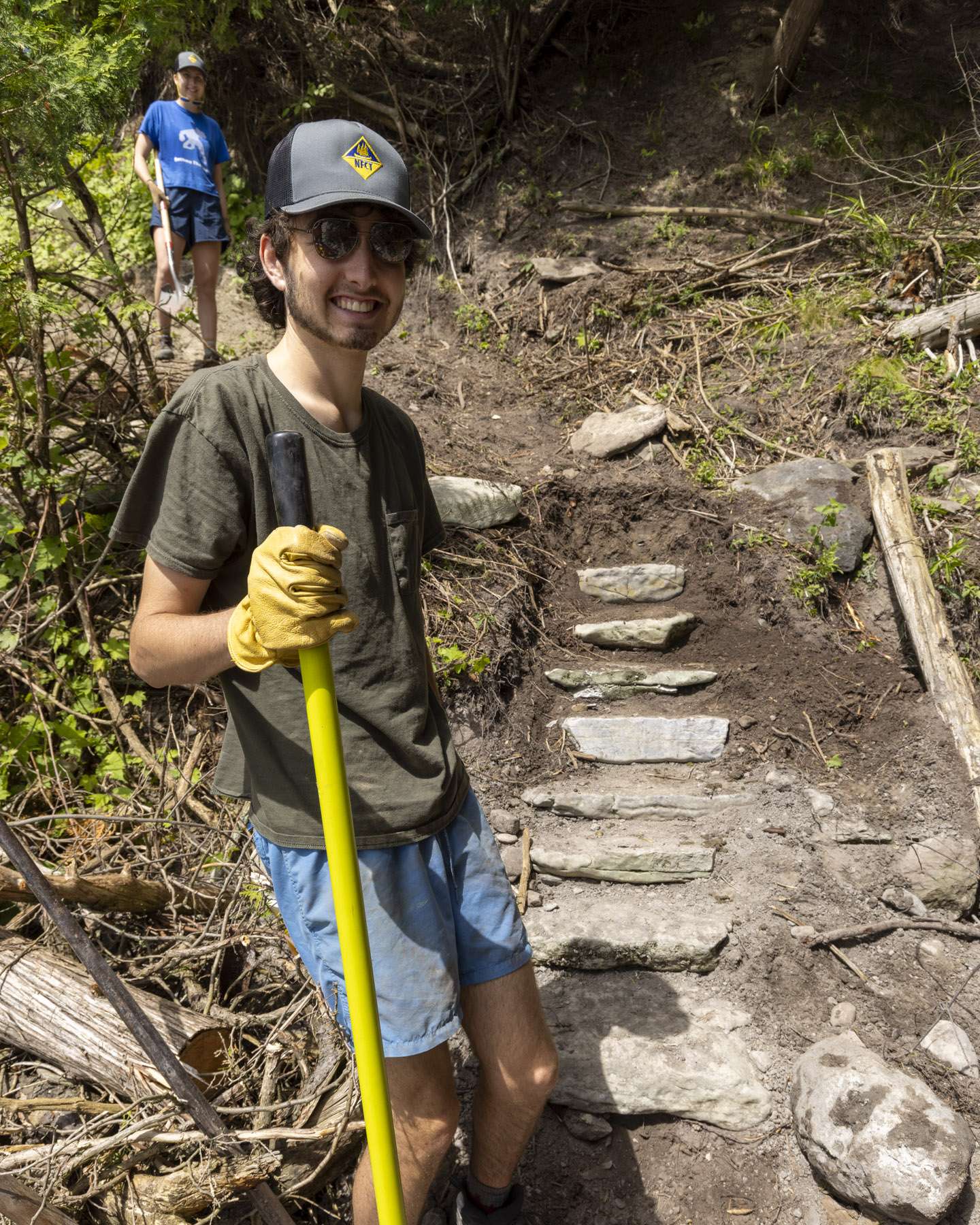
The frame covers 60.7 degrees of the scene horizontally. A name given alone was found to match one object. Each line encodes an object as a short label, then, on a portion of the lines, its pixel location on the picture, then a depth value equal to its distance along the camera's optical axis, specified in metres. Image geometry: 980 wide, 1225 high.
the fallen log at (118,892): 2.87
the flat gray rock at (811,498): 4.32
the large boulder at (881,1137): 2.24
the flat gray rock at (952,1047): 2.64
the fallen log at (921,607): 3.60
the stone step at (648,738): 3.98
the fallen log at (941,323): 4.92
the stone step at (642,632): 4.35
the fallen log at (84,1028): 2.33
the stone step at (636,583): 4.59
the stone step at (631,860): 3.46
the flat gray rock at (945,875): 3.22
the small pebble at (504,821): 3.68
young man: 1.58
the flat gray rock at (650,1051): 2.65
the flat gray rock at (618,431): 5.23
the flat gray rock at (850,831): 3.42
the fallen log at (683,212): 6.28
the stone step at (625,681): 4.21
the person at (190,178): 5.29
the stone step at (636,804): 3.72
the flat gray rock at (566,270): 6.65
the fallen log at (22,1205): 1.87
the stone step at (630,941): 3.07
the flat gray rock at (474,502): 4.62
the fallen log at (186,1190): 2.00
